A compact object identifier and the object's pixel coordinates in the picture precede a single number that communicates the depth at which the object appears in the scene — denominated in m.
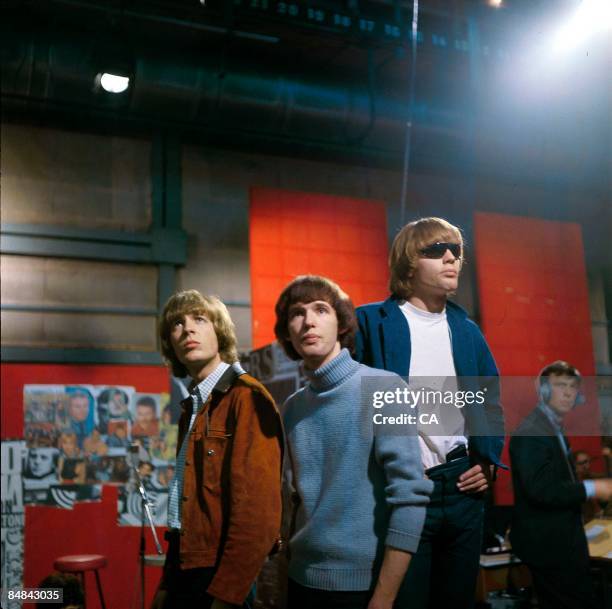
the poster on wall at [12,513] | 3.64
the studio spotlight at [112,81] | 3.22
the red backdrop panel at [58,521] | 3.66
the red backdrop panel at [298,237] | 3.26
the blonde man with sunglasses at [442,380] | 1.41
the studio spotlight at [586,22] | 2.04
